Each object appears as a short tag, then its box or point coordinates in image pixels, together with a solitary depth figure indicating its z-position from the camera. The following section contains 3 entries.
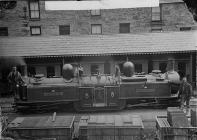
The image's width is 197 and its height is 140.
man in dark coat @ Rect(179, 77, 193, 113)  13.72
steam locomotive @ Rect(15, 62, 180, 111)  14.38
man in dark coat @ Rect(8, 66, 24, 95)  14.80
